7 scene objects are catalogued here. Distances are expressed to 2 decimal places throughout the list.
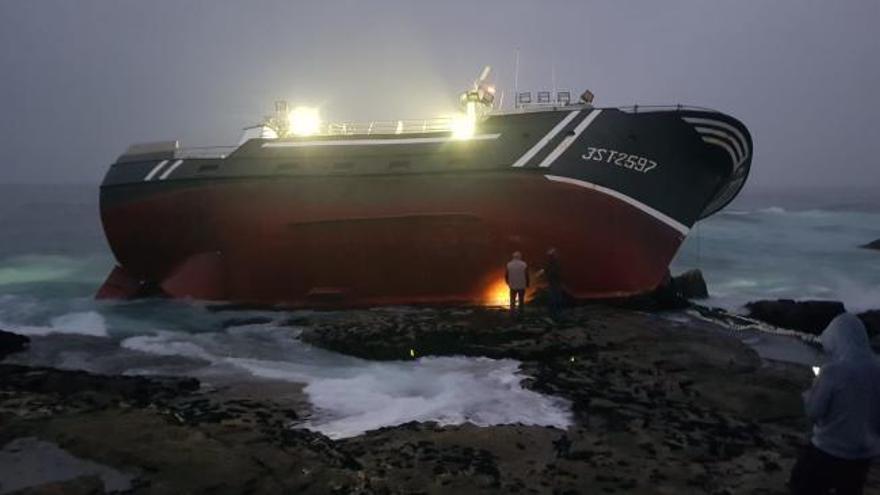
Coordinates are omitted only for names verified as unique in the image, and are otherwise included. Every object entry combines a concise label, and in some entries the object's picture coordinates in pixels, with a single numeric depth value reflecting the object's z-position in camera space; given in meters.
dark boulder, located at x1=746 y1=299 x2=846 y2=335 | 16.56
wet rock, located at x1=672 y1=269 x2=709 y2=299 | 21.50
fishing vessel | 16.20
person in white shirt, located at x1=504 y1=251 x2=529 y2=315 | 14.41
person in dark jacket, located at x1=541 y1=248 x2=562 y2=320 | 14.12
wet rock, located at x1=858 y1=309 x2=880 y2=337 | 15.88
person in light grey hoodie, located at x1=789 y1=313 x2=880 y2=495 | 4.05
